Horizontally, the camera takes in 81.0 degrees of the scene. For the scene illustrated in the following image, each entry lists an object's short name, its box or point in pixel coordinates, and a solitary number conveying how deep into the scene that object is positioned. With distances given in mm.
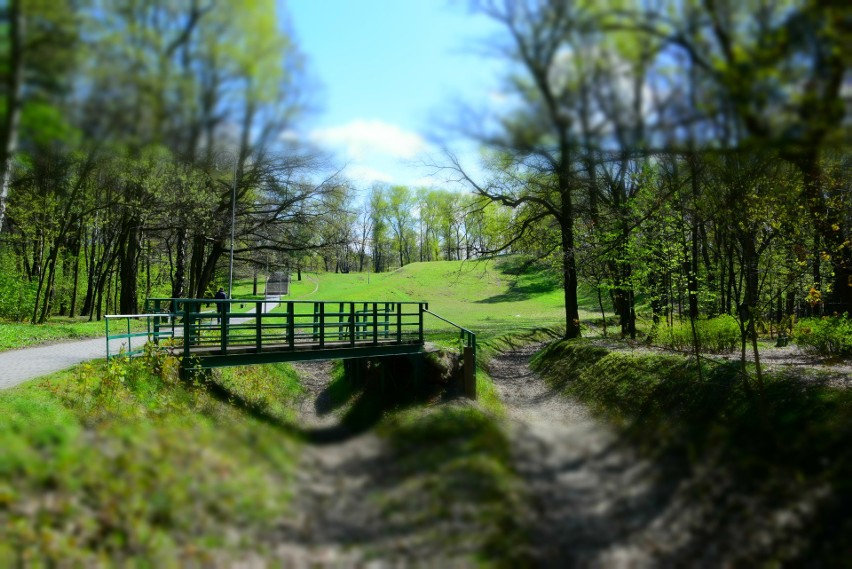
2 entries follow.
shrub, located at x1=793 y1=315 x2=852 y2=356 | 8781
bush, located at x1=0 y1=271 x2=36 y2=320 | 21156
